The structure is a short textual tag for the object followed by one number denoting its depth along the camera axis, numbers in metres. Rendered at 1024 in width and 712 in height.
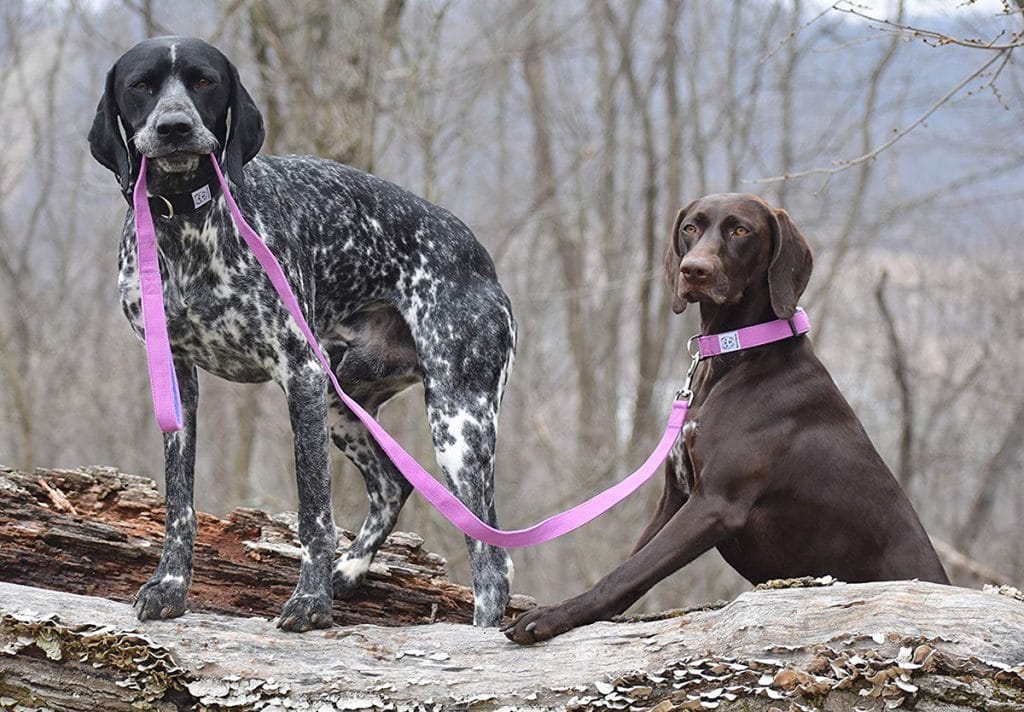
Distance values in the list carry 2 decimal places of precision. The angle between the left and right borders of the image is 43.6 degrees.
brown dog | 4.20
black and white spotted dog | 4.22
